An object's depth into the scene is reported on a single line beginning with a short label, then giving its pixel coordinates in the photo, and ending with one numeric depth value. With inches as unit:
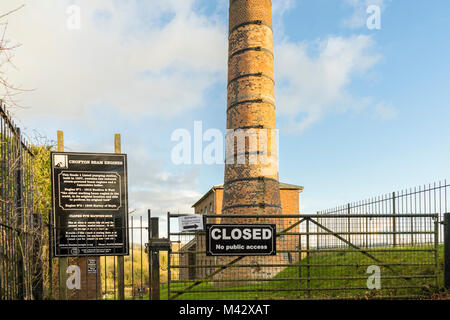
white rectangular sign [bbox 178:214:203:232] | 376.5
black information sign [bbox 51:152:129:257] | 380.5
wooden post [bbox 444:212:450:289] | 406.3
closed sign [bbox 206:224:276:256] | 378.0
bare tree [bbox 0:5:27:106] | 203.9
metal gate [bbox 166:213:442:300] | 388.2
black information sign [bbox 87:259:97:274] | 436.7
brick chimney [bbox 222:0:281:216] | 794.2
